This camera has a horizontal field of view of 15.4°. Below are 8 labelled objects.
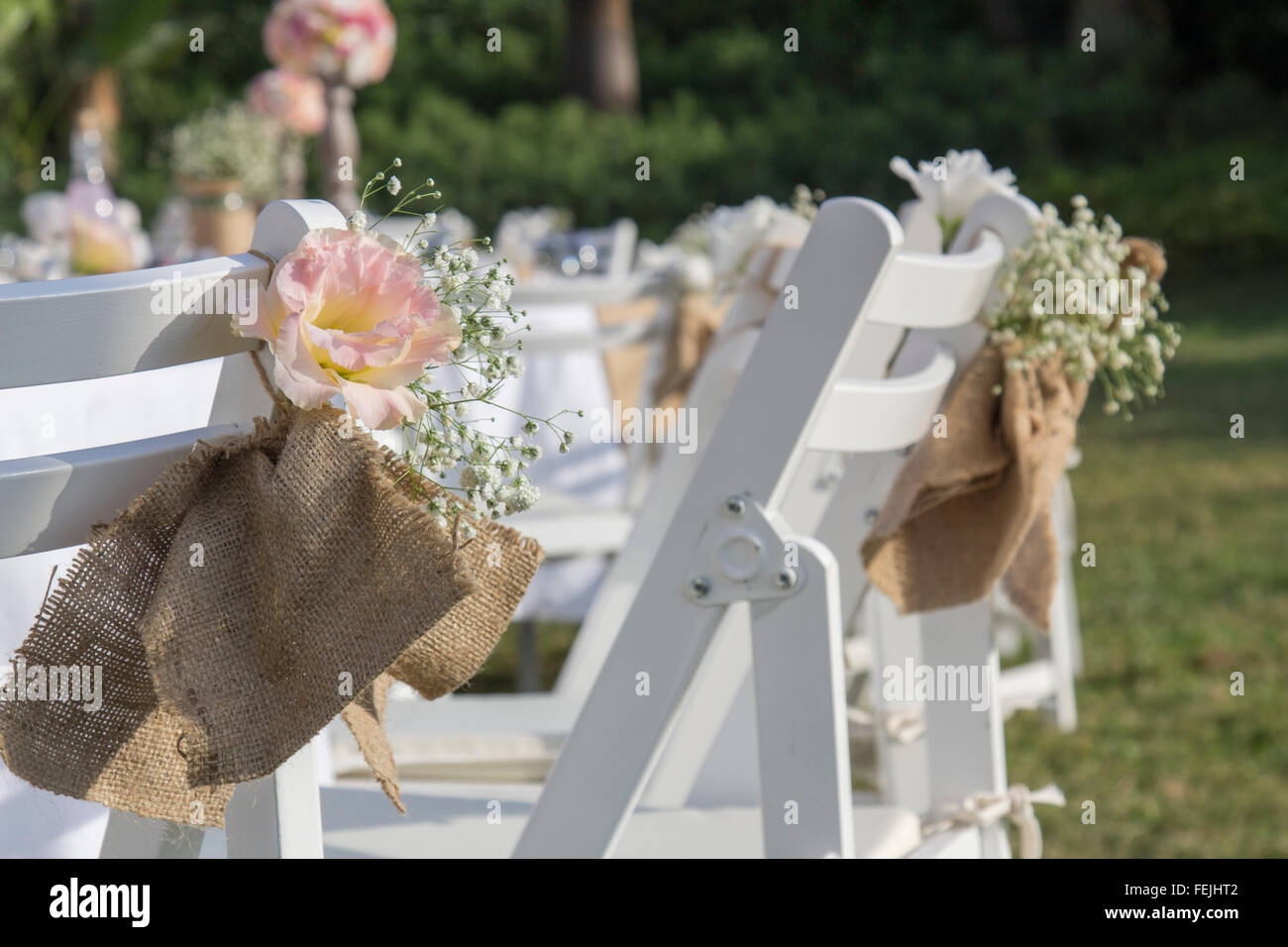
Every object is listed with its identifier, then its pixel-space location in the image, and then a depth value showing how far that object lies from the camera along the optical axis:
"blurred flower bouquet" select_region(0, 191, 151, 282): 4.15
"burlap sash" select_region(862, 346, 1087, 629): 2.41
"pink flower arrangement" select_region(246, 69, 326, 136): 5.30
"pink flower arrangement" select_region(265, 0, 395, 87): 4.55
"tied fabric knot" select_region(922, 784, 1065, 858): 2.49
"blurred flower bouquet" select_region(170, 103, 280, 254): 5.00
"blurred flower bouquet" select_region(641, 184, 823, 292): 2.70
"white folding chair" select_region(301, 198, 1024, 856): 2.24
